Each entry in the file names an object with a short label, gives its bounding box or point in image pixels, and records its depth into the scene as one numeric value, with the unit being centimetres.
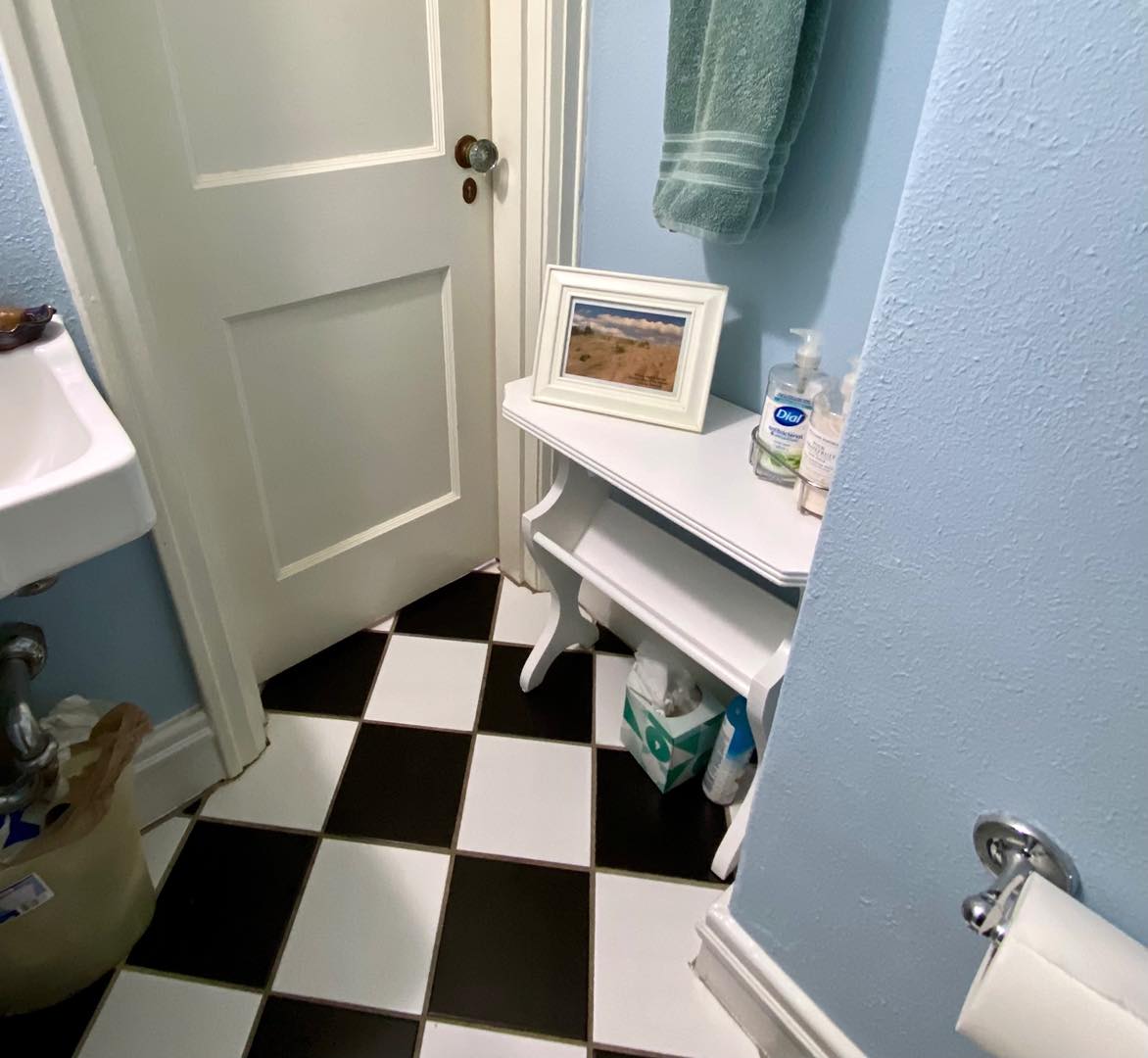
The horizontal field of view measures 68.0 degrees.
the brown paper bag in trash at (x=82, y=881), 101
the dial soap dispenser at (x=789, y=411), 106
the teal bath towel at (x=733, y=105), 93
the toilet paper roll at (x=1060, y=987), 58
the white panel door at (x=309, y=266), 108
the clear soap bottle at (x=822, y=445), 98
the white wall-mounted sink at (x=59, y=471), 73
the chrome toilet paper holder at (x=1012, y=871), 65
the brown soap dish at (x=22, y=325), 90
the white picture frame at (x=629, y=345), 119
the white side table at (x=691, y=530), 105
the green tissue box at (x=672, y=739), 136
